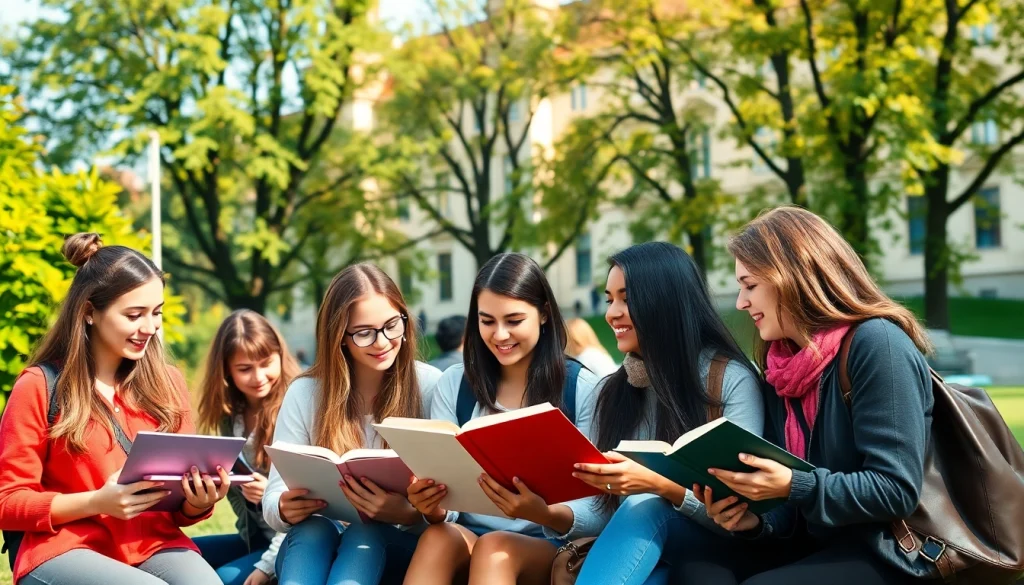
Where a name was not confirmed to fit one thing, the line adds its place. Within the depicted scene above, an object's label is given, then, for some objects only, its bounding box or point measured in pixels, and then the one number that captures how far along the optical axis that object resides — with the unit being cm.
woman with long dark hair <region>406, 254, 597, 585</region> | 360
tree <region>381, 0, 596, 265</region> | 2206
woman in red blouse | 347
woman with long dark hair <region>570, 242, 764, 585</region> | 336
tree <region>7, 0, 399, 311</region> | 1811
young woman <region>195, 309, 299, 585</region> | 471
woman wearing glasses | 384
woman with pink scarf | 302
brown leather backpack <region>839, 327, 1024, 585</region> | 297
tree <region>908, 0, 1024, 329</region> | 1772
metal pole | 918
